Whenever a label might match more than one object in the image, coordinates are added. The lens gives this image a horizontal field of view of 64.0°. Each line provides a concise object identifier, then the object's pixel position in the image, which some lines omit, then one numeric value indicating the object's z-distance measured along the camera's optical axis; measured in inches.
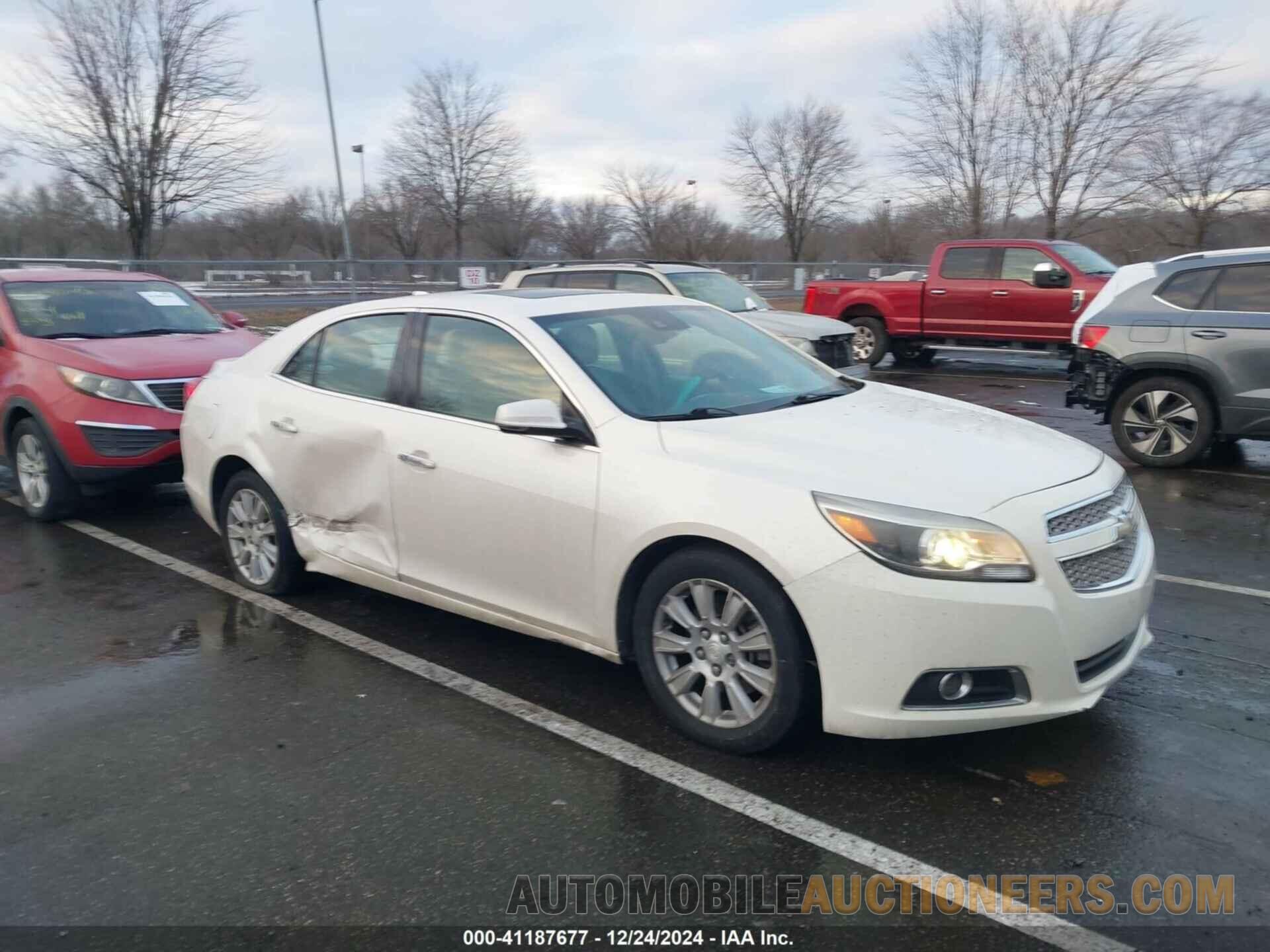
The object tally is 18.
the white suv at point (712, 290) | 430.0
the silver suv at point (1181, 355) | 304.5
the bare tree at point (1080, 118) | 969.5
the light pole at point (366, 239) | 1560.0
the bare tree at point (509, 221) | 1482.5
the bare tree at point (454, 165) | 1473.9
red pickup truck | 565.0
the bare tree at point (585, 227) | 1578.5
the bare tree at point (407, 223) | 1492.2
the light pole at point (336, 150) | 1080.3
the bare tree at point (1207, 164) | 967.0
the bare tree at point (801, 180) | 1584.6
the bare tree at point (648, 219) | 1646.2
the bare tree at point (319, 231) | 1496.1
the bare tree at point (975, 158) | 1059.3
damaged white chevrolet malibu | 127.3
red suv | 267.7
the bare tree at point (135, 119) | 843.4
